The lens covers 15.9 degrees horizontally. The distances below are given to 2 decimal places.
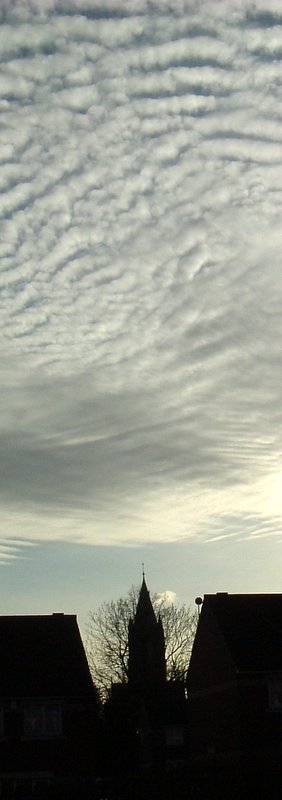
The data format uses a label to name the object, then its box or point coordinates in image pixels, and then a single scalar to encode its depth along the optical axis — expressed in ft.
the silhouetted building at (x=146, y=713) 229.25
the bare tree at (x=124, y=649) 256.93
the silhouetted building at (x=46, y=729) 143.23
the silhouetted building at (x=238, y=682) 145.89
